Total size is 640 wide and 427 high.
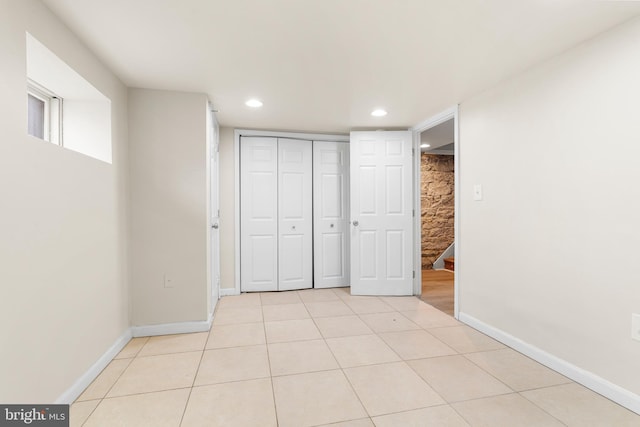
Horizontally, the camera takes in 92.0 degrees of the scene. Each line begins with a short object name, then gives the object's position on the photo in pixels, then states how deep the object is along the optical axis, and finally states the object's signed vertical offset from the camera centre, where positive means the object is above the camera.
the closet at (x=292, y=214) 4.04 -0.03
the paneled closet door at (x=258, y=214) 4.01 -0.03
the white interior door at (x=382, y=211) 3.91 +0.01
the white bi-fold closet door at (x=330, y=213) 4.25 -0.02
